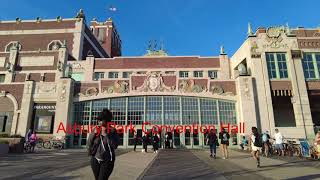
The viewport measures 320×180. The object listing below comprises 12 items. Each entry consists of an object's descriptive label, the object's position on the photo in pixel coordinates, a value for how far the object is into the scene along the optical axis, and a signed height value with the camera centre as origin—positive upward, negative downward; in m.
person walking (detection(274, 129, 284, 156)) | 17.97 -0.17
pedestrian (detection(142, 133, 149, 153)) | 20.58 -0.13
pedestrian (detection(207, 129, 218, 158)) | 15.61 -0.01
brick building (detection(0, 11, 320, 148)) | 26.50 +4.26
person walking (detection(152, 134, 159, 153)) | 20.80 -0.14
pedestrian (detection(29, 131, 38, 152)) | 19.97 +0.08
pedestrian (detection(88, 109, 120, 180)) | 4.79 -0.15
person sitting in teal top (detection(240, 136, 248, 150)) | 24.23 -0.30
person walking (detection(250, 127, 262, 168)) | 11.17 -0.18
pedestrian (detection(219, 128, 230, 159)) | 14.92 -0.01
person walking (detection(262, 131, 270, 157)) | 17.47 -0.03
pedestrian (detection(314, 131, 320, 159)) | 14.40 -0.26
